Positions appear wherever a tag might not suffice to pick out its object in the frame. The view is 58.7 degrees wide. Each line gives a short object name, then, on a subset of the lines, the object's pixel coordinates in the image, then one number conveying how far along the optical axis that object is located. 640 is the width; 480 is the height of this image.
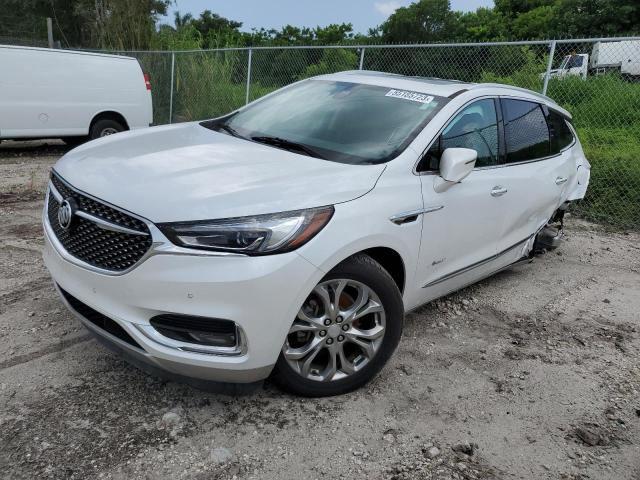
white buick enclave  2.52
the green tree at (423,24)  43.44
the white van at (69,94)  8.87
